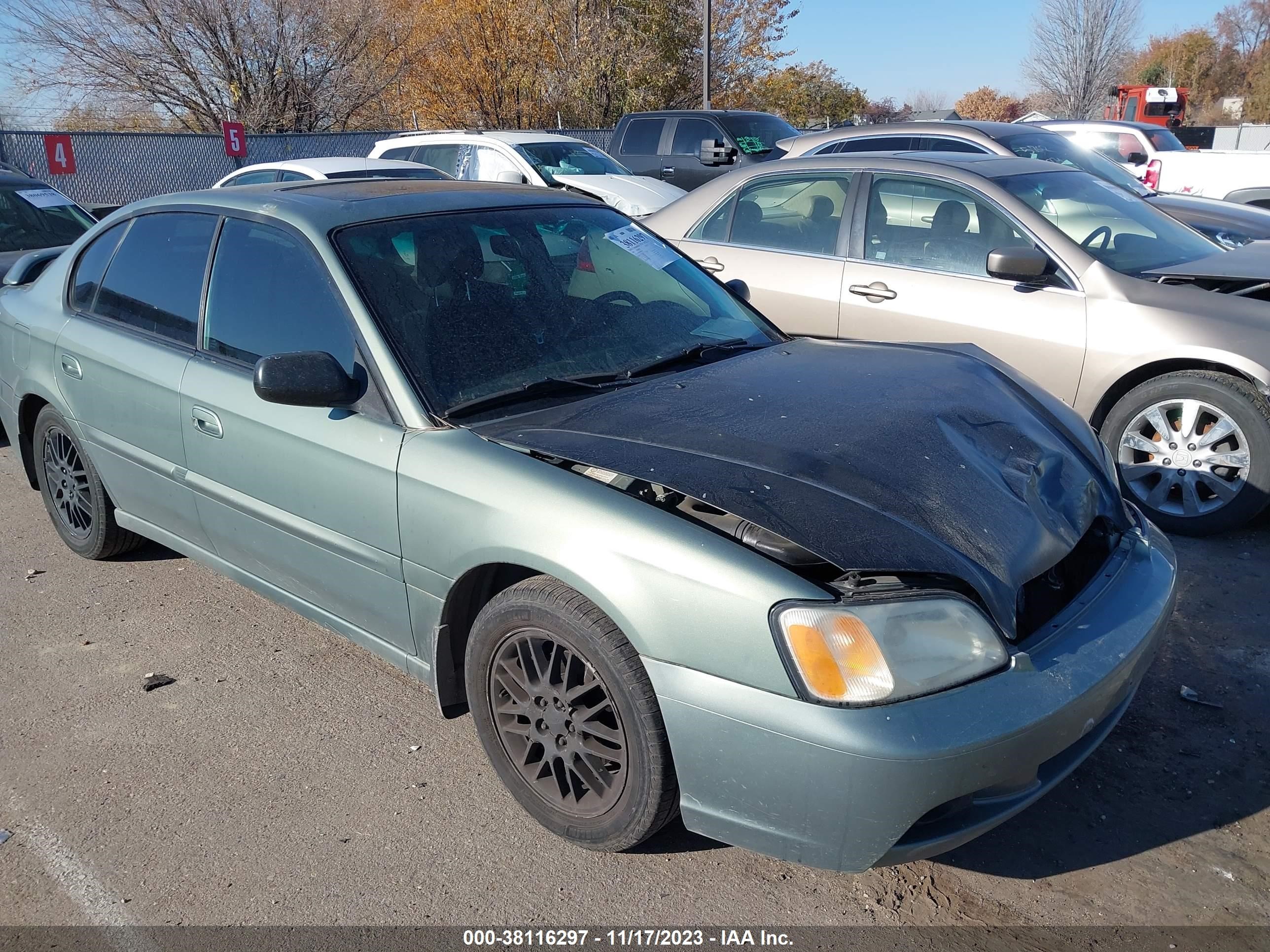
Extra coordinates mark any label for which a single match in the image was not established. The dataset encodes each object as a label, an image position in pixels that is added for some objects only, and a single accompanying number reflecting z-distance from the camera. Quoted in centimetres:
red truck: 3225
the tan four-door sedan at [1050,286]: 460
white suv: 1215
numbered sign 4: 1555
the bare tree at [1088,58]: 3397
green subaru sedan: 224
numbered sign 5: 1714
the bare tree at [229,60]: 2117
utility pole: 2273
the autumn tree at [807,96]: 4006
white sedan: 906
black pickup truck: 1474
